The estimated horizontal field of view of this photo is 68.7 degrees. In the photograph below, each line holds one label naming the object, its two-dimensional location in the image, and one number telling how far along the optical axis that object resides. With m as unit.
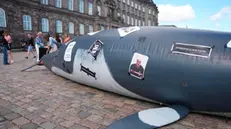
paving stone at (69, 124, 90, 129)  2.73
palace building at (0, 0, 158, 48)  21.89
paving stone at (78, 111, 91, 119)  3.12
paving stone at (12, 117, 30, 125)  2.84
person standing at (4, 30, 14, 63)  9.11
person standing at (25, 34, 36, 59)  12.51
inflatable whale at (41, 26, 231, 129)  2.73
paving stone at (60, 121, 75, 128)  2.79
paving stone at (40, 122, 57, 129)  2.72
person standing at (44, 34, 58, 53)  9.45
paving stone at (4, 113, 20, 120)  3.01
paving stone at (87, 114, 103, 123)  2.96
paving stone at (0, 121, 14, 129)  2.71
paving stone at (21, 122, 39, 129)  2.72
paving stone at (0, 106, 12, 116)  3.19
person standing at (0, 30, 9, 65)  8.99
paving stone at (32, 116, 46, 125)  2.88
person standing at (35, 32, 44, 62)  9.20
